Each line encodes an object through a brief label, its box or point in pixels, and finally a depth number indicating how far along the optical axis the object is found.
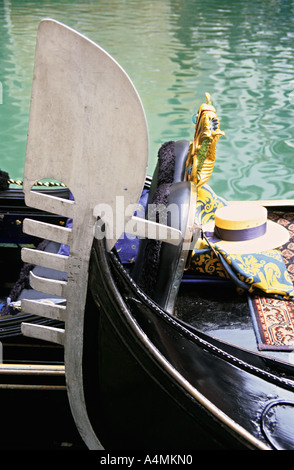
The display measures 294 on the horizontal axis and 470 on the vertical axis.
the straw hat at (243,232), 4.71
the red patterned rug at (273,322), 4.47
